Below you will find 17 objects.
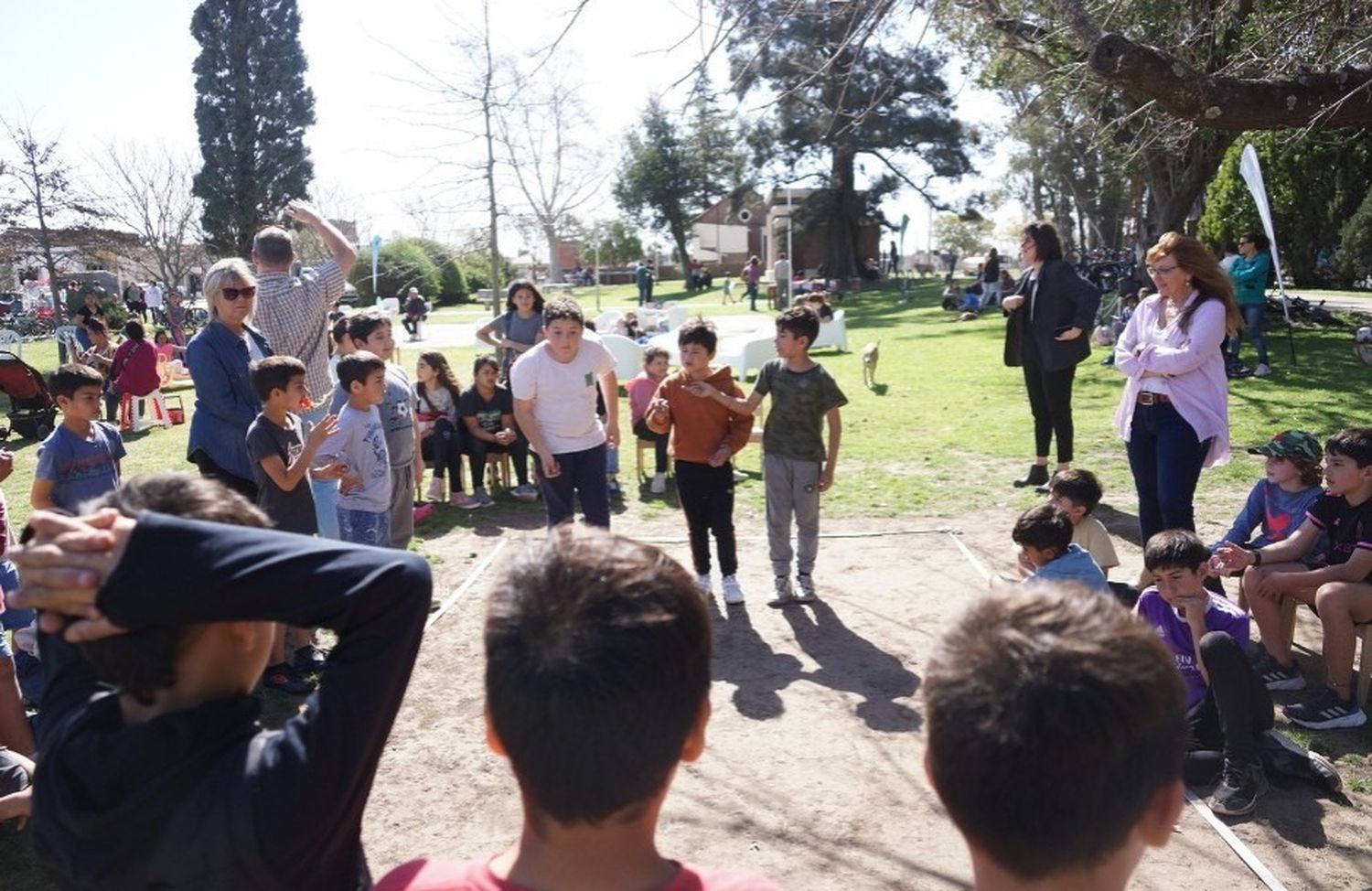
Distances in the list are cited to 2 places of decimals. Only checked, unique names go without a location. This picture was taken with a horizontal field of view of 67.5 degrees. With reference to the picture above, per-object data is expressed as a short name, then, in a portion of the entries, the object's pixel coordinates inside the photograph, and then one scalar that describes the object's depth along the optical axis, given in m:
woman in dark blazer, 7.96
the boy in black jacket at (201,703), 1.28
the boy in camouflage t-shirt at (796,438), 6.02
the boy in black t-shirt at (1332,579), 4.41
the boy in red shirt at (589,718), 1.38
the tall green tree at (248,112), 41.81
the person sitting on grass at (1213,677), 3.80
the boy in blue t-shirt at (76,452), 5.06
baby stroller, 13.61
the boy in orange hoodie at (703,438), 6.10
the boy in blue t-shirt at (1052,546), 4.36
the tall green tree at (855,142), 35.72
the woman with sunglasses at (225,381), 5.01
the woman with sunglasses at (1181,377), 5.71
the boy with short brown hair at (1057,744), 1.33
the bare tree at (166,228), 33.12
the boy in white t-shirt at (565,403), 6.01
